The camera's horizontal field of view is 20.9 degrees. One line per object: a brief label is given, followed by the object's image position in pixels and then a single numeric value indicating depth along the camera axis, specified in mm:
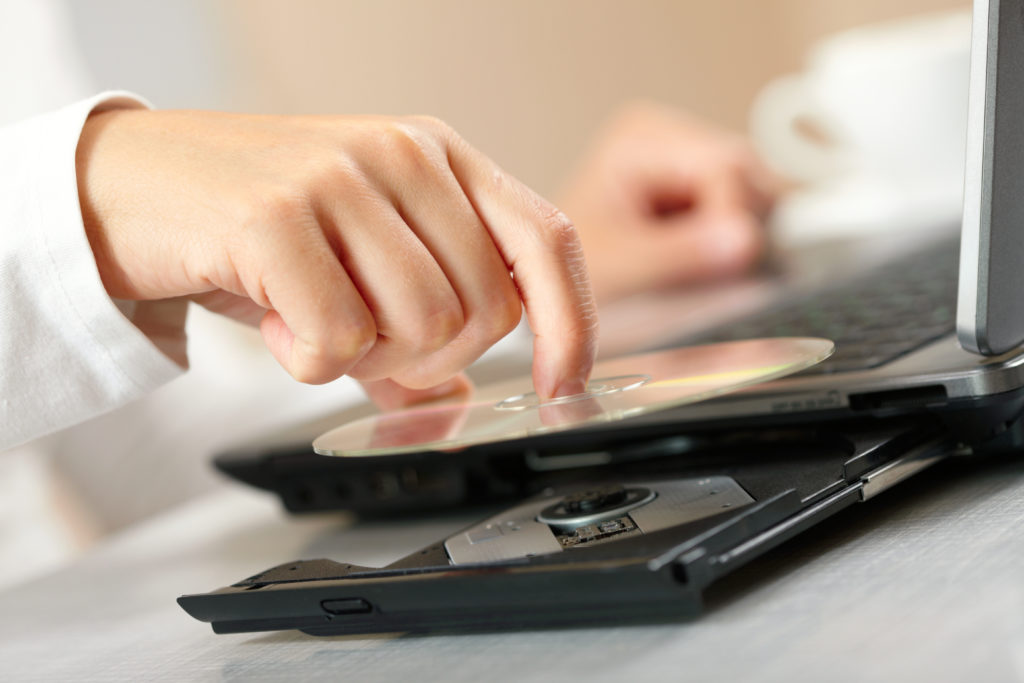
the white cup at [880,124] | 1326
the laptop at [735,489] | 599
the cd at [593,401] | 607
